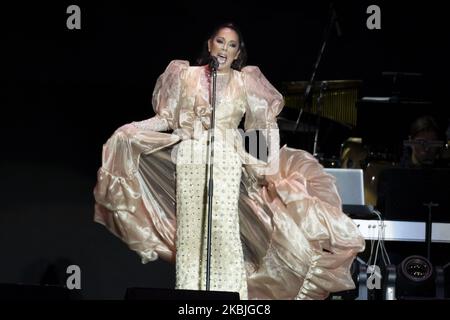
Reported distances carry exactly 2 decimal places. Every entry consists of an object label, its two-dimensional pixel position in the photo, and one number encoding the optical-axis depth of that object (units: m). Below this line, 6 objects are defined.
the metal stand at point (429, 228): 12.98
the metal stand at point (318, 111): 15.35
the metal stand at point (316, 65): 15.10
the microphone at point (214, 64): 10.41
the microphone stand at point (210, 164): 10.09
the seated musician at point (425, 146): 14.17
